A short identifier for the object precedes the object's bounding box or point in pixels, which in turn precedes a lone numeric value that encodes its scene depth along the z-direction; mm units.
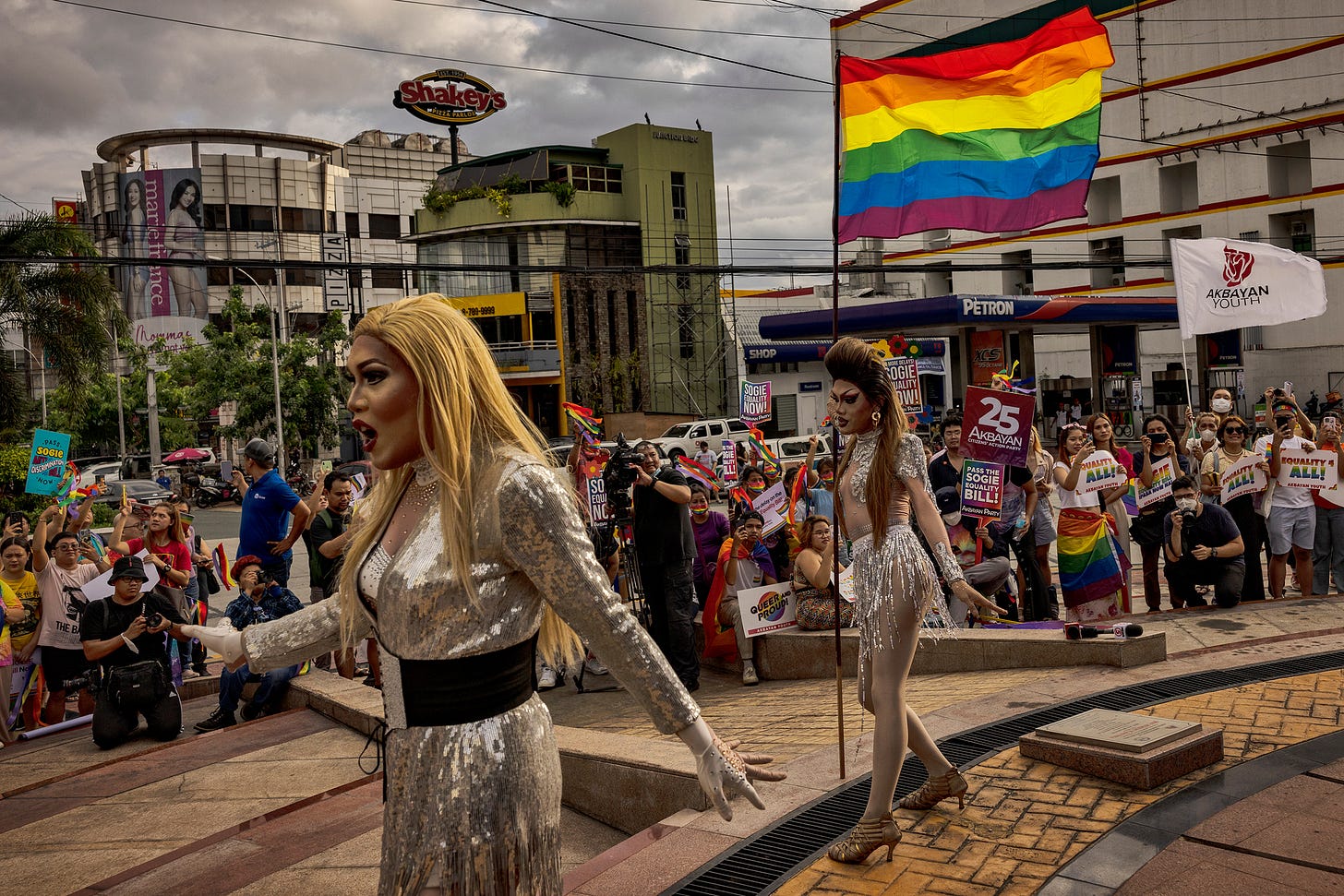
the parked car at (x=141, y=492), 32438
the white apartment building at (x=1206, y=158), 40875
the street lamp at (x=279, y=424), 39000
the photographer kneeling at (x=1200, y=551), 9219
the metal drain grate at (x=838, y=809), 4016
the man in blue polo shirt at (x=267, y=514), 8555
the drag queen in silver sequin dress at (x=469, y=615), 2203
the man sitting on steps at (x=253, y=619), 8000
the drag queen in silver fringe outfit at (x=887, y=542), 4234
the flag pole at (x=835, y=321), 4746
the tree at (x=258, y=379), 40781
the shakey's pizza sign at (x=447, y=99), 58812
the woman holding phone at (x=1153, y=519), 10117
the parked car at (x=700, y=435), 32594
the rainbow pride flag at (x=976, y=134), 7234
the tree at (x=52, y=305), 23312
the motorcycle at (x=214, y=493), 36656
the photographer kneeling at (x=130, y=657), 7586
